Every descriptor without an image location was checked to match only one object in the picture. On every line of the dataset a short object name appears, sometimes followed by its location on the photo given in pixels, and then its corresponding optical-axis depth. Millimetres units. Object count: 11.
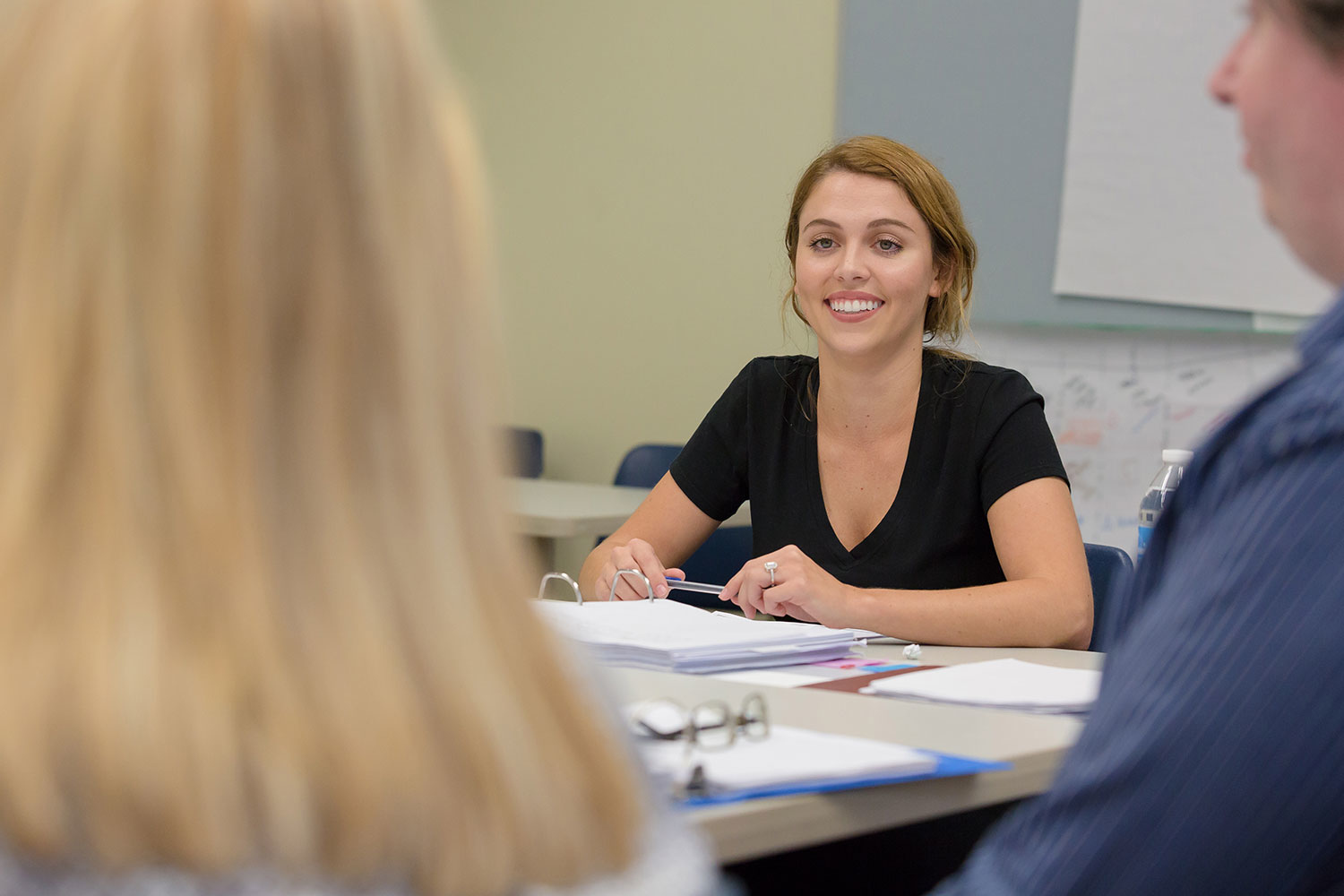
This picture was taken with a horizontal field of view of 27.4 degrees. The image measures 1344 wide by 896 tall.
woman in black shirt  2470
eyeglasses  1796
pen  2345
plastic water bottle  2459
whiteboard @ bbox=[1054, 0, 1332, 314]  3142
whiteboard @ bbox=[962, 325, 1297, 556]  3169
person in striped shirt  1170
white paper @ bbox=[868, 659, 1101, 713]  2063
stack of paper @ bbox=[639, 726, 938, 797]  1649
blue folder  1612
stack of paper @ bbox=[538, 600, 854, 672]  2144
